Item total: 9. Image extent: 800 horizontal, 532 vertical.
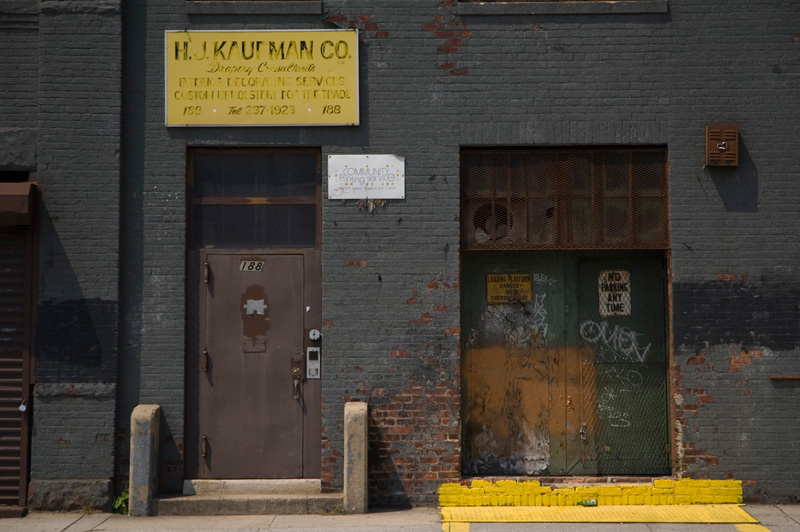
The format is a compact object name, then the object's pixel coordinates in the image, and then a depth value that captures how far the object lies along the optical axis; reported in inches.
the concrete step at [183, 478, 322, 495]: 295.9
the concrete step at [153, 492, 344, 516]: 287.1
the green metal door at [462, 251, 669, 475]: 305.6
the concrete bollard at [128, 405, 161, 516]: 282.4
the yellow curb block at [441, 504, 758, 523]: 275.4
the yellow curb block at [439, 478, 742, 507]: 292.2
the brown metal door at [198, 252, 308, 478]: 299.9
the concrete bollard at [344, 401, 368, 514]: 279.1
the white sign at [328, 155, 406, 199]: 298.8
